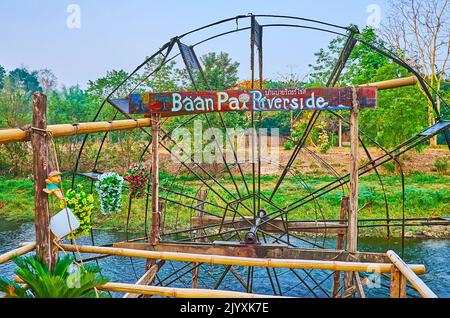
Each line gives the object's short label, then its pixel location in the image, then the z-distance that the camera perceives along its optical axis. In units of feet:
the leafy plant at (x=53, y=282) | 8.71
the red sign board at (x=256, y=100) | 14.15
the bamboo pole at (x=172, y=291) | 9.29
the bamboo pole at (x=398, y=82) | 16.82
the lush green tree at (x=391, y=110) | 48.75
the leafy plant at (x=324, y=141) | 61.62
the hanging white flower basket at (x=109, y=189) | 13.37
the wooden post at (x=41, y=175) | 9.71
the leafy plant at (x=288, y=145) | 68.08
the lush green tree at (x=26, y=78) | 96.58
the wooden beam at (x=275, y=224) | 19.90
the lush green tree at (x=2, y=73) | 96.75
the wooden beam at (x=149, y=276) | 13.24
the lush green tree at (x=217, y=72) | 61.57
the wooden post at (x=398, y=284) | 10.04
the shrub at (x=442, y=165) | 56.08
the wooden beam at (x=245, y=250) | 14.52
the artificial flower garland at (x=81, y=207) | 10.77
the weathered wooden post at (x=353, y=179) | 14.15
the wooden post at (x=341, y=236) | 21.45
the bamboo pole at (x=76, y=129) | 9.21
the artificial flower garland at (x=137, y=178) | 16.07
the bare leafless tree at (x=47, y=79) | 104.22
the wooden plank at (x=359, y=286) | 14.02
